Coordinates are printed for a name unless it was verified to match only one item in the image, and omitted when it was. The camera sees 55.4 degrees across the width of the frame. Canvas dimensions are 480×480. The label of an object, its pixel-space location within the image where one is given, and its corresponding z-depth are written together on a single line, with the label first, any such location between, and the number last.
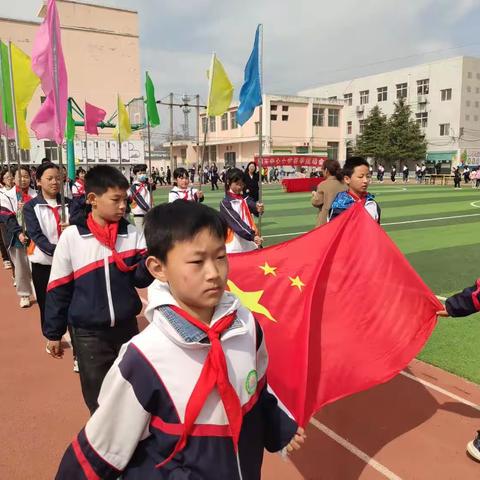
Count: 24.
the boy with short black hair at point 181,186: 8.20
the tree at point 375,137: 55.34
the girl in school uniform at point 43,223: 4.55
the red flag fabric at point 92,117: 16.62
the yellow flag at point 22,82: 6.79
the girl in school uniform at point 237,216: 6.20
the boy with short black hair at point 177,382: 1.45
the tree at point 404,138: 54.72
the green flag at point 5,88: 7.08
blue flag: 6.18
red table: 29.28
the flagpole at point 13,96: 6.51
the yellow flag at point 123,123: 14.26
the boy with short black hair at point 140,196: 10.20
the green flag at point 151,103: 10.14
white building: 54.19
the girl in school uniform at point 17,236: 6.76
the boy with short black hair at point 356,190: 4.60
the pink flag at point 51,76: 4.70
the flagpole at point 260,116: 6.05
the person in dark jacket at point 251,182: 9.63
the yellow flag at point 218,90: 6.84
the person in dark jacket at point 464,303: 2.67
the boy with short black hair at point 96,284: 2.82
